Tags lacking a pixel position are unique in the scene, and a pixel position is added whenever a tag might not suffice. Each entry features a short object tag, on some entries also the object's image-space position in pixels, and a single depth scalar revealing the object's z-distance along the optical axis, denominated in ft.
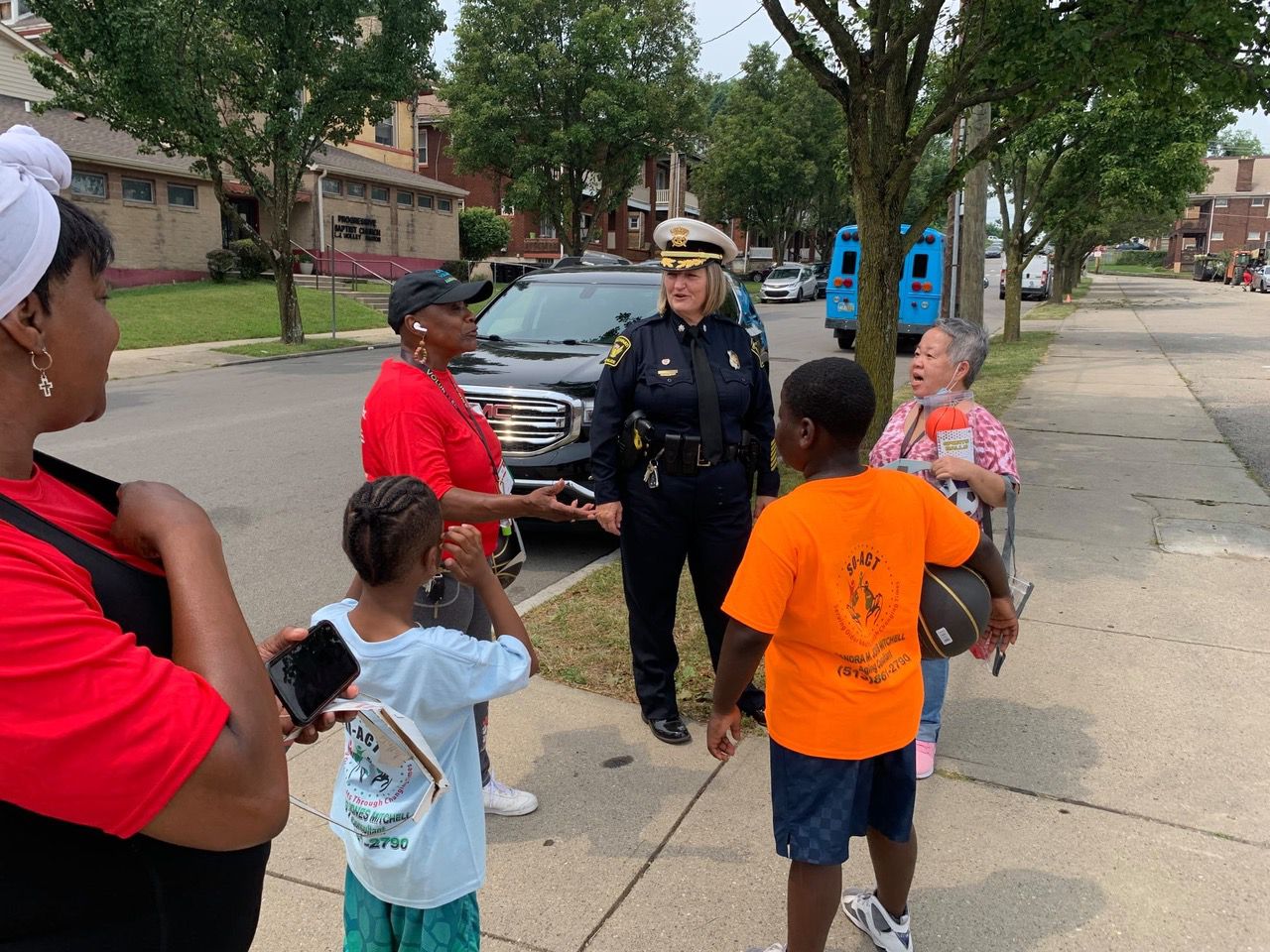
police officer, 12.13
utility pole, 47.14
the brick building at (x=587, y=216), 145.89
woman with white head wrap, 3.10
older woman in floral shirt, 10.80
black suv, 20.29
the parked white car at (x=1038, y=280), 151.94
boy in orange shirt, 7.29
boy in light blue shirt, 6.82
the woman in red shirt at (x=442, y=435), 9.32
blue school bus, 65.92
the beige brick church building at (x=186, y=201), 88.89
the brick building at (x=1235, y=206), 340.59
